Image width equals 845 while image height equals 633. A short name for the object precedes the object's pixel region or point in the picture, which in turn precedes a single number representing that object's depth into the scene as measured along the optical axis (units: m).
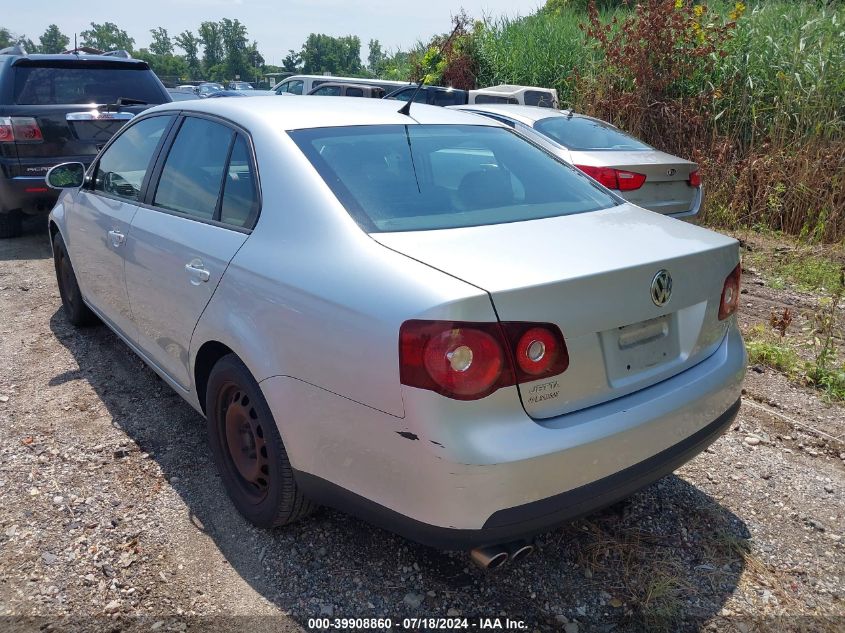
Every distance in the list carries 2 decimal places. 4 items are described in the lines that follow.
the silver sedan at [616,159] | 6.44
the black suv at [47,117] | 6.75
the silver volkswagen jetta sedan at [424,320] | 1.95
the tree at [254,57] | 114.50
